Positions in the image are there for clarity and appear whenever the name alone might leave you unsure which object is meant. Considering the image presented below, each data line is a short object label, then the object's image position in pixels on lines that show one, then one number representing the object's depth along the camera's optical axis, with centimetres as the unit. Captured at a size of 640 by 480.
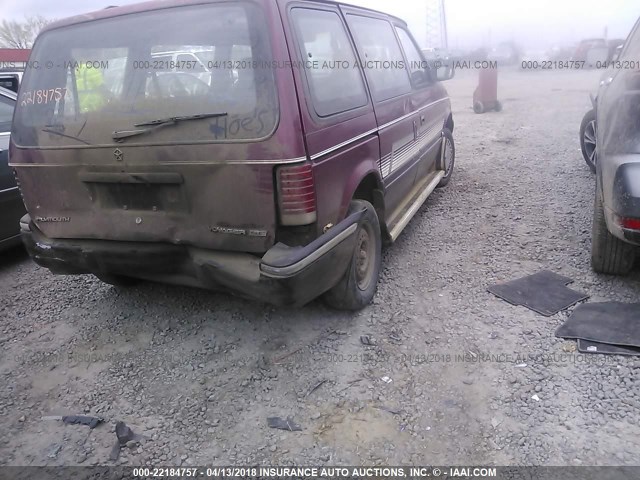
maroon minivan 253
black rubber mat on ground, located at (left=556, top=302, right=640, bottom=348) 289
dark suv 301
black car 434
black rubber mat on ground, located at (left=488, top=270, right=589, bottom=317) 332
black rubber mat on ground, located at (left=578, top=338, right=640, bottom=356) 279
